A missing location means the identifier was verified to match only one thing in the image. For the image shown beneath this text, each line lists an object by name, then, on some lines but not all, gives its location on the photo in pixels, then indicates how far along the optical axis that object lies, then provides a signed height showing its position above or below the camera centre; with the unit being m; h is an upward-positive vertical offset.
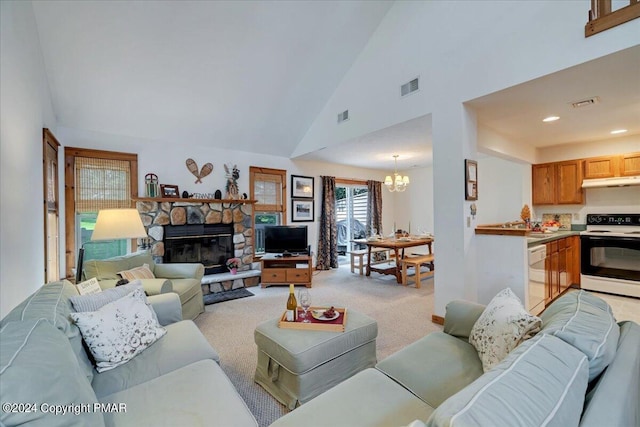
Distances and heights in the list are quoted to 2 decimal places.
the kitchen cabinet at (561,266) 3.57 -0.79
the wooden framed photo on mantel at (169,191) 4.46 +0.40
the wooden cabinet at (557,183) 4.68 +0.47
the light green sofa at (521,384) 0.69 -0.52
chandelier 5.39 +0.58
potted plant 4.90 -0.88
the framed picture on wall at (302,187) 6.08 +0.60
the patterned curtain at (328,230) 6.35 -0.39
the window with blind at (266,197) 5.60 +0.35
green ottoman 1.84 -1.01
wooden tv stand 4.87 -1.02
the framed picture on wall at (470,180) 3.05 +0.35
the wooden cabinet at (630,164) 4.14 +0.67
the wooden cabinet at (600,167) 4.34 +0.67
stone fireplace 4.37 -0.23
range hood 4.02 +0.42
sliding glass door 7.33 -0.05
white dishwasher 3.09 -0.78
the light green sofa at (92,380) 0.88 -0.75
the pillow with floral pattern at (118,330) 1.58 -0.68
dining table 5.05 -0.59
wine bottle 2.20 -0.74
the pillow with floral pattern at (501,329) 1.39 -0.62
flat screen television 5.19 -0.47
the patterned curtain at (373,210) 7.26 +0.07
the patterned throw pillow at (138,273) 2.93 -0.62
